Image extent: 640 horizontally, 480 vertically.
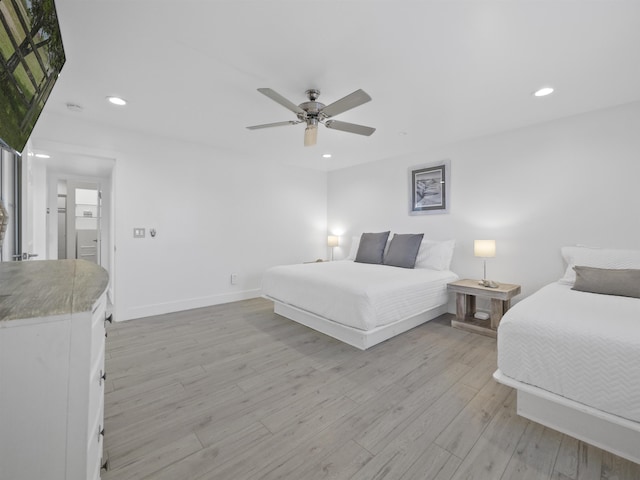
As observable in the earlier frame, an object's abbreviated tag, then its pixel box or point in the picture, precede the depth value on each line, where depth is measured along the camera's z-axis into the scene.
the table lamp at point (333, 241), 5.31
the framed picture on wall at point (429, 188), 4.04
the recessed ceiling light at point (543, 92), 2.43
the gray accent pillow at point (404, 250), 3.85
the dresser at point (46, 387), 0.68
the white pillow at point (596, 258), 2.46
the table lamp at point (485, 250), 3.21
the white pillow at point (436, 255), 3.76
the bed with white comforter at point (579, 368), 1.35
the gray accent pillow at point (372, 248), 4.23
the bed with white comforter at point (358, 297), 2.62
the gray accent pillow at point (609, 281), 2.19
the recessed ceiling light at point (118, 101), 2.64
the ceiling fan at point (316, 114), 2.15
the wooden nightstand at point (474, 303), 2.99
